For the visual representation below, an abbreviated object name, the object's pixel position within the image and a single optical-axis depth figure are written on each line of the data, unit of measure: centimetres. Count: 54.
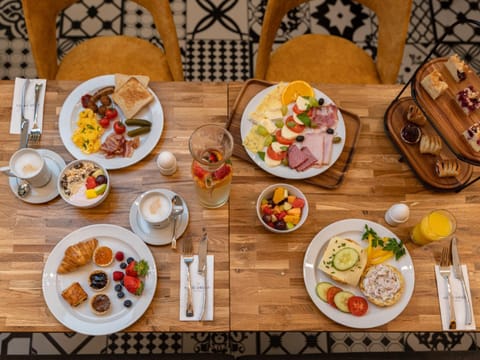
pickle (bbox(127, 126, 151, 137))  171
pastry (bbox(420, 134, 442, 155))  170
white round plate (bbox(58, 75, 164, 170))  168
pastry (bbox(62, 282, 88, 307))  149
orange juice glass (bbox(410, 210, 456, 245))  156
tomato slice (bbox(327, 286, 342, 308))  152
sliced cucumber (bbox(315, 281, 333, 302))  153
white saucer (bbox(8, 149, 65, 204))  162
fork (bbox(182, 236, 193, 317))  156
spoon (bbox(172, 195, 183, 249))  158
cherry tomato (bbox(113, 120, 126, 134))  171
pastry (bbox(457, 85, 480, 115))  154
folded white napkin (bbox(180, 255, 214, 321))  152
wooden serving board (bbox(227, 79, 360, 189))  171
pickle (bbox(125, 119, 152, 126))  171
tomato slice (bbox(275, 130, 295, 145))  170
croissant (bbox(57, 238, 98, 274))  153
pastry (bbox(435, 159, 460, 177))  168
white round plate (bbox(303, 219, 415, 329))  152
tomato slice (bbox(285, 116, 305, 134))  172
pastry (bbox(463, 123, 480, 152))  148
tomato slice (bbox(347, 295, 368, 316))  151
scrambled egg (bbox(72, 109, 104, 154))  169
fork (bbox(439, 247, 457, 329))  158
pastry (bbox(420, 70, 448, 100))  154
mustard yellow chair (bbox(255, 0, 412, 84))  212
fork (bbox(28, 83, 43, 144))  171
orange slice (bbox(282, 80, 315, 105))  177
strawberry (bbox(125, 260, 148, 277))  152
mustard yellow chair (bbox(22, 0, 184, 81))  206
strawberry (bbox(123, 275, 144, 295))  149
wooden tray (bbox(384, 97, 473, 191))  170
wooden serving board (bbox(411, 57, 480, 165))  152
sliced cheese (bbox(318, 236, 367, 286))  154
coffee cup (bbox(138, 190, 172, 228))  154
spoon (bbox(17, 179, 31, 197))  162
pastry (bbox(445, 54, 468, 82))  159
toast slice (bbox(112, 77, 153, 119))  173
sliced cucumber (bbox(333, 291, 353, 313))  151
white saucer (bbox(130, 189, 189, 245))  158
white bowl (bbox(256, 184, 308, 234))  158
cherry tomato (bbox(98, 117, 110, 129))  173
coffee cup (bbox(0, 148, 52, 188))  155
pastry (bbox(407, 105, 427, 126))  175
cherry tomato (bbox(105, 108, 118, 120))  173
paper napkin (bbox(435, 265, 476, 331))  155
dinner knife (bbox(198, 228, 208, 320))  156
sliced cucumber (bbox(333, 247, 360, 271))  154
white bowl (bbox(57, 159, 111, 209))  157
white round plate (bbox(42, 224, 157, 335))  148
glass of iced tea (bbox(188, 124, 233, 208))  147
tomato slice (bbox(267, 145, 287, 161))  168
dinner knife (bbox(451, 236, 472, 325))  156
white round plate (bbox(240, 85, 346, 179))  168
